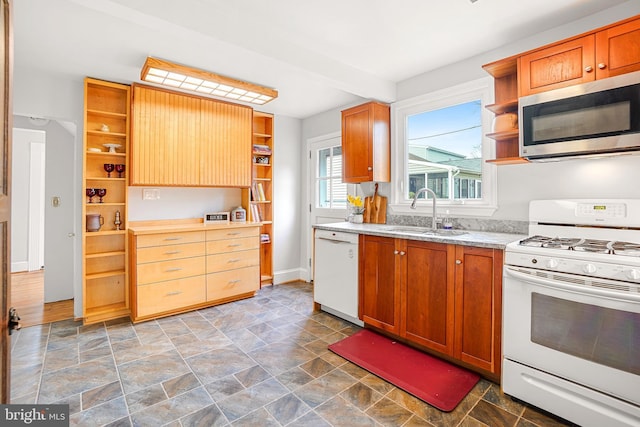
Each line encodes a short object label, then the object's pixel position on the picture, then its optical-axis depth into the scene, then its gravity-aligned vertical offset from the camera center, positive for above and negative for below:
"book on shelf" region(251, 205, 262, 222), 4.50 -0.02
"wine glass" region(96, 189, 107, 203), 3.40 +0.21
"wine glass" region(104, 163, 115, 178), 3.40 +0.47
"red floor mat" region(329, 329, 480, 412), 2.06 -1.15
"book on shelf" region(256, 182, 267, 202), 4.55 +0.27
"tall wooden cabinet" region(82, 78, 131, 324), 3.30 +0.09
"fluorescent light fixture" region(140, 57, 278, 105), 2.84 +1.30
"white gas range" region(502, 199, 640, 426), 1.57 -0.57
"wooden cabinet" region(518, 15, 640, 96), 1.88 +0.99
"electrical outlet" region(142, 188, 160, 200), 3.72 +0.21
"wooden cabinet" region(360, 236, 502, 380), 2.14 -0.65
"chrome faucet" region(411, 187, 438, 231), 2.87 +0.01
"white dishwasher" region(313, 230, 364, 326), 3.09 -0.63
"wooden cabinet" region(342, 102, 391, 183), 3.40 +0.77
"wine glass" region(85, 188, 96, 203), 3.32 +0.20
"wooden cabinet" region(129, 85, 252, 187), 3.38 +0.83
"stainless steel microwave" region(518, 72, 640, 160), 1.84 +0.59
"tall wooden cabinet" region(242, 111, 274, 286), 4.49 +0.34
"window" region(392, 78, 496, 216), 2.79 +0.62
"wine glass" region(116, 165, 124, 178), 3.45 +0.46
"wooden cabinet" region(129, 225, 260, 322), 3.25 -0.63
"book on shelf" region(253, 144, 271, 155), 4.43 +0.88
